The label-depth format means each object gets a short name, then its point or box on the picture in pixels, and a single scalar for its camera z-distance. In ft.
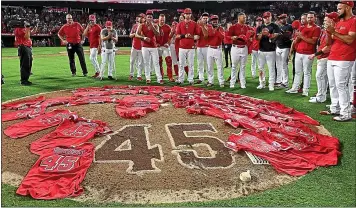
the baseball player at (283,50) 35.58
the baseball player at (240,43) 34.81
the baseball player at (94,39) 42.91
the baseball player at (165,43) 40.28
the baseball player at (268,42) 34.81
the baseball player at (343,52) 23.07
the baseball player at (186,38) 37.24
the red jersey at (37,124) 19.82
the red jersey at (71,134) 18.10
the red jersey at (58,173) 13.62
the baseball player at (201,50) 37.55
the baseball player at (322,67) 27.58
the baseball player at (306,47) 31.19
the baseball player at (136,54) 40.19
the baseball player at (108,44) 41.00
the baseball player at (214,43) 35.86
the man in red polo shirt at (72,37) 43.62
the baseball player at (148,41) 36.65
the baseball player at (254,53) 42.52
